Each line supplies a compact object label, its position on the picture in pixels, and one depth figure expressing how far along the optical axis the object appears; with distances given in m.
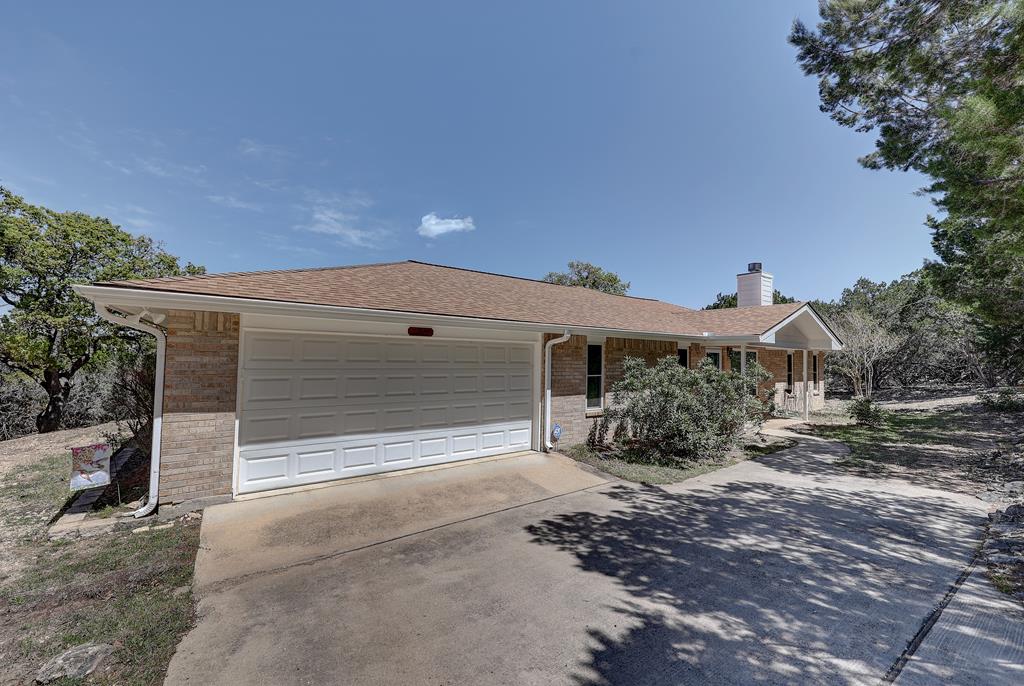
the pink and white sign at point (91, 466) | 4.96
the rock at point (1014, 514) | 5.27
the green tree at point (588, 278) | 33.81
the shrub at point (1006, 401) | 14.41
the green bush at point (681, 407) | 8.80
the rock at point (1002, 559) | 4.23
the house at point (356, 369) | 5.39
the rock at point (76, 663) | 2.60
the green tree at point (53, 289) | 12.50
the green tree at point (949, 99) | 5.05
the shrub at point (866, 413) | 13.49
